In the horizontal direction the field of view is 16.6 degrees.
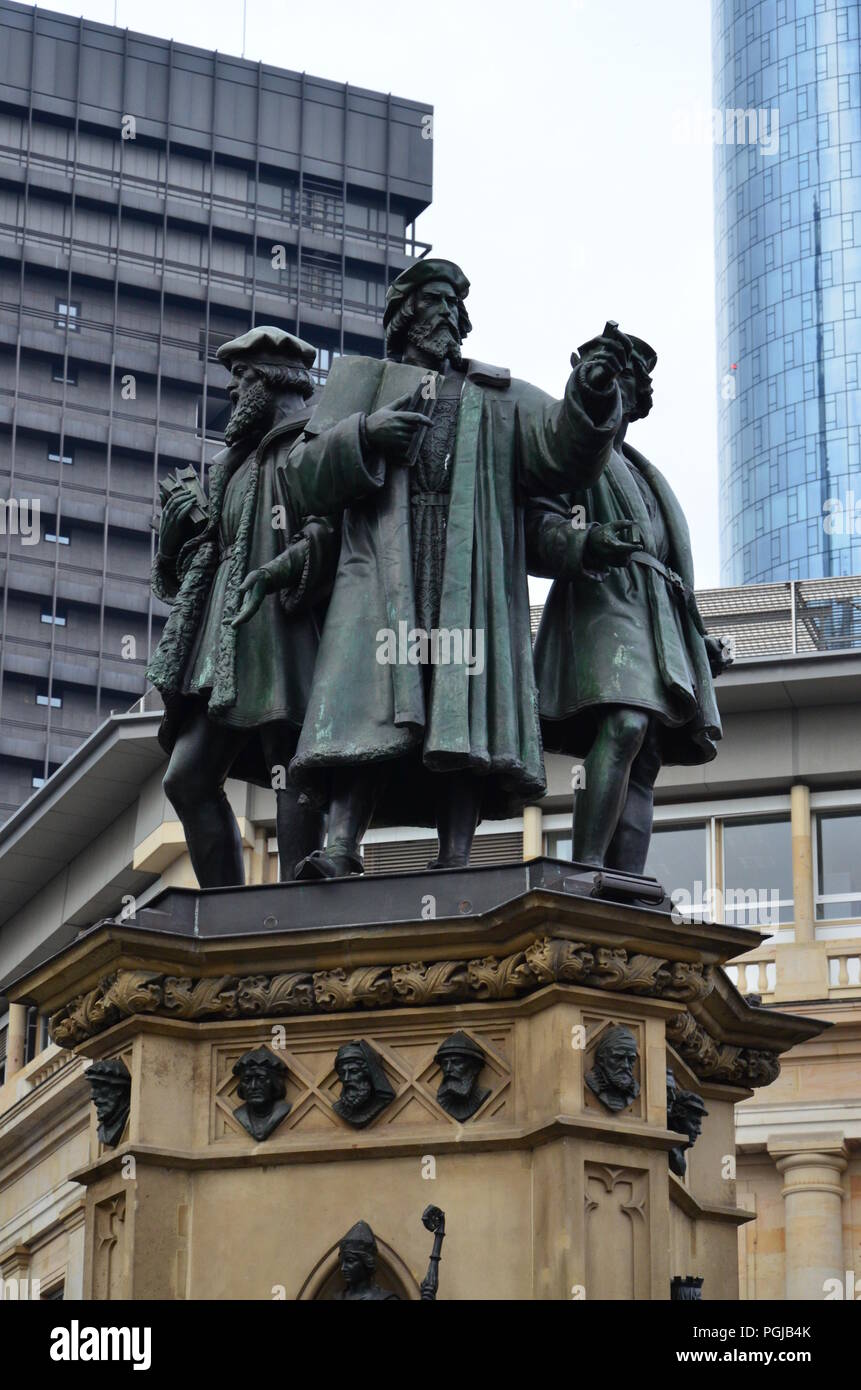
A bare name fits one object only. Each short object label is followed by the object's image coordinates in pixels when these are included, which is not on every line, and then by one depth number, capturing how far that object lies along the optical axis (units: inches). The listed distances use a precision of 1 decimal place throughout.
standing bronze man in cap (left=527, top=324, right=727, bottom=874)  515.8
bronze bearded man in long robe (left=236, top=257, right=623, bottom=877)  504.4
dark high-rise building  4891.7
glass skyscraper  6525.6
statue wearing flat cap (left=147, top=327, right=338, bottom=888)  526.9
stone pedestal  451.8
